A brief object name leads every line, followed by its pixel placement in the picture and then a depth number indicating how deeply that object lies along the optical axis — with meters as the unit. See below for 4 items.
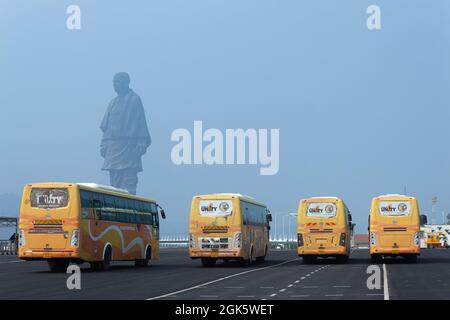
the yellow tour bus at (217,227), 47.12
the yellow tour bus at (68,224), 40.72
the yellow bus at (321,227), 50.38
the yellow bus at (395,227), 50.18
